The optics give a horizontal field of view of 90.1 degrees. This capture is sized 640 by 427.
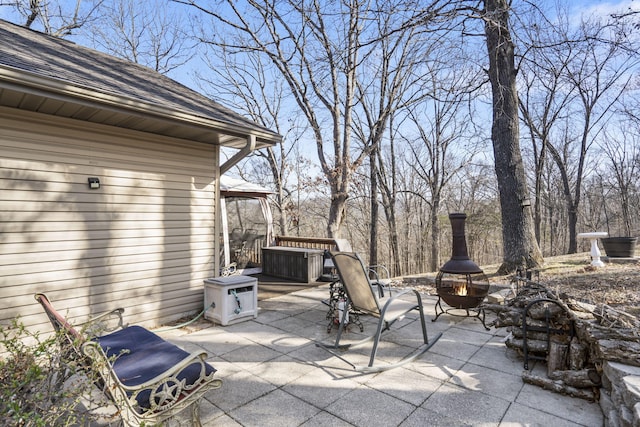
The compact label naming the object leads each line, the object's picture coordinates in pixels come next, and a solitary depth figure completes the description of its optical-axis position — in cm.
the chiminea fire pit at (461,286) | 391
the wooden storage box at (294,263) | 657
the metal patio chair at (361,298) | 304
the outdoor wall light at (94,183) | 363
